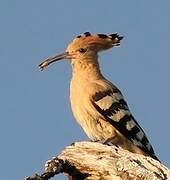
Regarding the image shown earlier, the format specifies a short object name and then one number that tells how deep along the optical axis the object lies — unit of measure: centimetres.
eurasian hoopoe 1125
